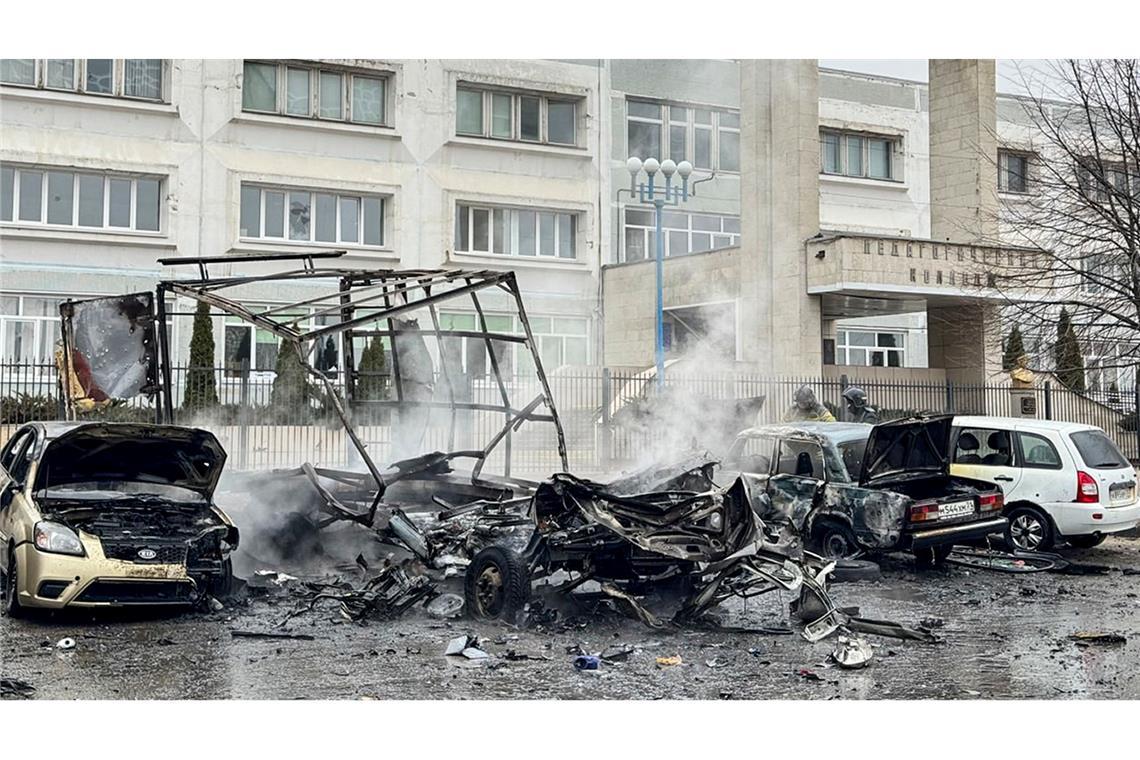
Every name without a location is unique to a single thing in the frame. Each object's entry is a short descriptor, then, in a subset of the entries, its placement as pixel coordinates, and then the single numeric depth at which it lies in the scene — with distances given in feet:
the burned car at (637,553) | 25.40
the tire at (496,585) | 25.66
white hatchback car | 37.45
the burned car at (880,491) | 32.24
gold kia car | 25.04
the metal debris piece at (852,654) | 22.77
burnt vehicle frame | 30.83
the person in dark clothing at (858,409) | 44.93
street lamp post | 59.00
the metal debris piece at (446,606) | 26.98
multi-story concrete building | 61.62
